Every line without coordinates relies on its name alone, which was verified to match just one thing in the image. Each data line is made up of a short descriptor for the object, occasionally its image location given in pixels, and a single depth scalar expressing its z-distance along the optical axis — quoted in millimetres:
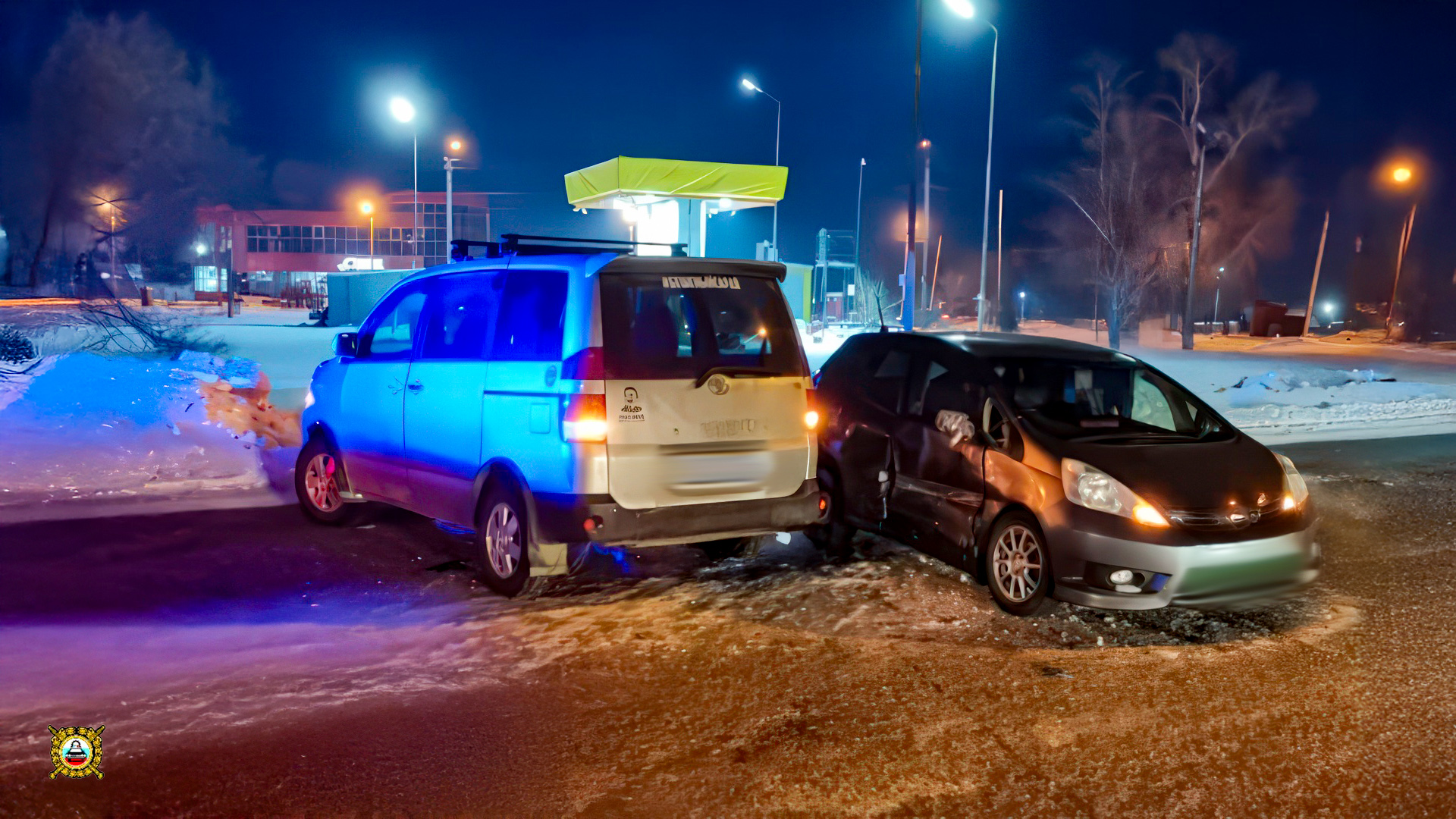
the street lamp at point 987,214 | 30383
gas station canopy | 27406
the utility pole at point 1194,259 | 38125
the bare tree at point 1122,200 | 40969
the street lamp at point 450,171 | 27797
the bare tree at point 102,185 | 30062
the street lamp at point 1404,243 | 47938
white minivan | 5824
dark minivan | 5590
